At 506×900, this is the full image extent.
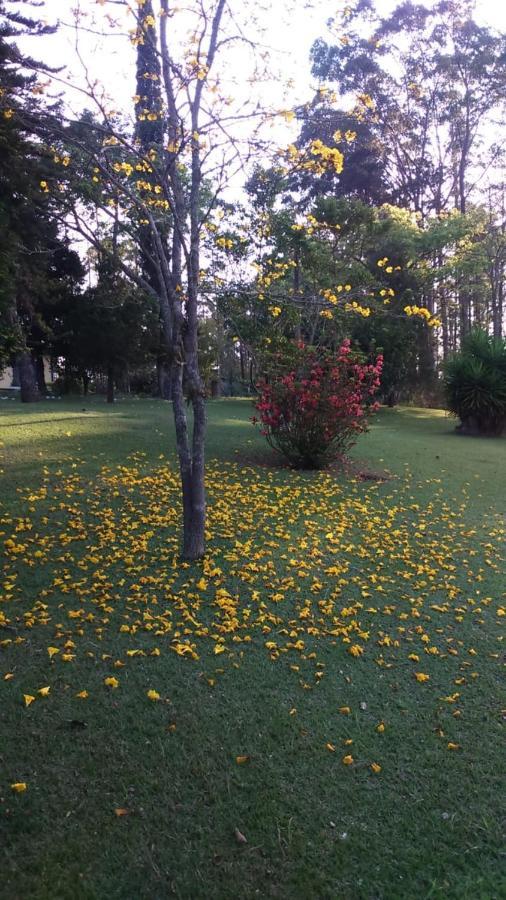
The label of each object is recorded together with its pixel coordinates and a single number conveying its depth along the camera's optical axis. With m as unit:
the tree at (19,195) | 4.87
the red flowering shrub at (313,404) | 7.21
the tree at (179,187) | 3.73
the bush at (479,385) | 12.23
